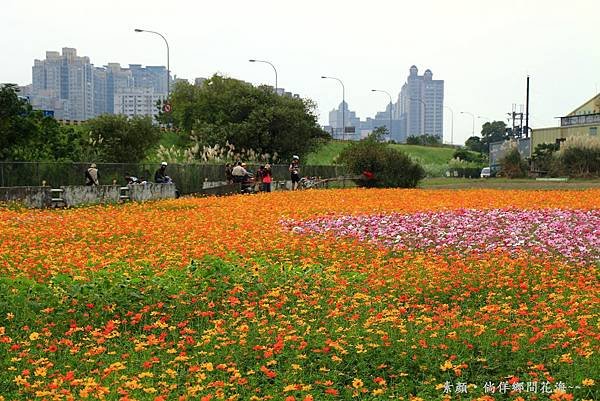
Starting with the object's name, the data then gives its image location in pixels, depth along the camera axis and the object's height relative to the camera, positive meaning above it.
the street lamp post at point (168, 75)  60.03 +7.34
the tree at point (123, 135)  44.28 +2.03
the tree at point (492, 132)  165.75 +8.99
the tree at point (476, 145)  167.50 +6.34
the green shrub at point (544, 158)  57.50 +1.47
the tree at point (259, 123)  62.09 +3.95
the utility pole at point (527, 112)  100.25 +7.92
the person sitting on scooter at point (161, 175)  33.59 -0.13
